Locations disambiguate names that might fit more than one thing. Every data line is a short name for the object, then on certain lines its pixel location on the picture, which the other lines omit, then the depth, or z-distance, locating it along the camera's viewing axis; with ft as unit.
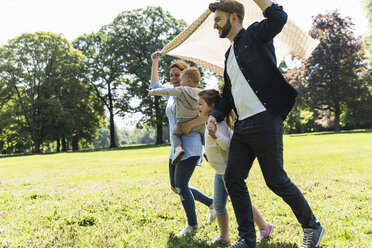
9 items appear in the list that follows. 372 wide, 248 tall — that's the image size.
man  10.23
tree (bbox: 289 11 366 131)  130.72
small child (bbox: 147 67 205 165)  13.69
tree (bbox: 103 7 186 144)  143.10
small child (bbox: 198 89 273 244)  12.29
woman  14.15
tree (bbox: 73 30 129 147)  145.59
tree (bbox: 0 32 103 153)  135.13
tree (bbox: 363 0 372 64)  121.39
